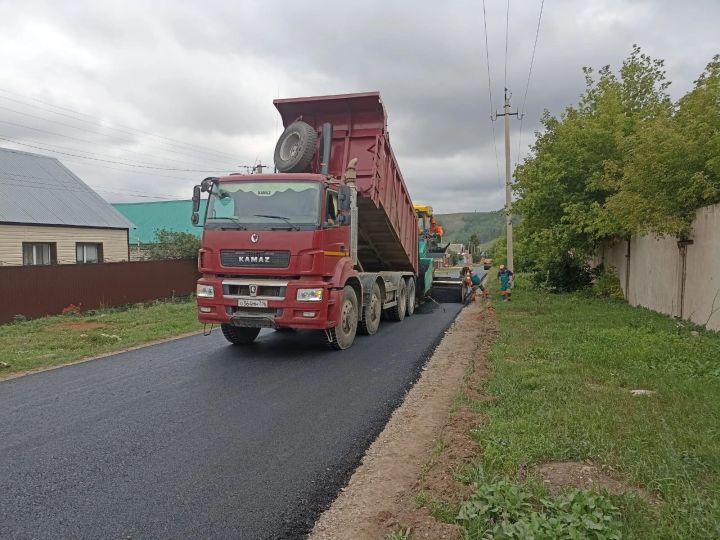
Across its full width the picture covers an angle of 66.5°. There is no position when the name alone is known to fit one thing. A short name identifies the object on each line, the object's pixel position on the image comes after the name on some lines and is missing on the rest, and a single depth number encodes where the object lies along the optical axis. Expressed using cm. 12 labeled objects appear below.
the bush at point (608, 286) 1556
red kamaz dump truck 815
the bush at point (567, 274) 1828
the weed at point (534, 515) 279
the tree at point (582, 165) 1409
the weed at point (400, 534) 310
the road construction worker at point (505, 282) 1736
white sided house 1911
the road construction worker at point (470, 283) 1838
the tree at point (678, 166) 916
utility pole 2162
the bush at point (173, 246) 2603
